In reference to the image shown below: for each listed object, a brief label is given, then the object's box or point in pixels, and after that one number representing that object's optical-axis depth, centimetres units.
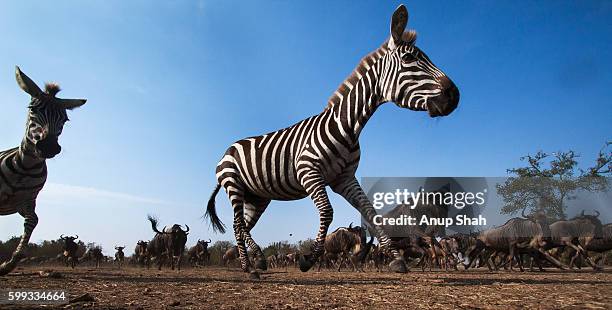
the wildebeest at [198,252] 2492
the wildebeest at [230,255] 2715
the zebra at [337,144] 550
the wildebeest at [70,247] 2286
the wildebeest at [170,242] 1862
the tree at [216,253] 3260
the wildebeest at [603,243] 1602
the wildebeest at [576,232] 1591
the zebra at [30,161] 641
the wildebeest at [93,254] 2498
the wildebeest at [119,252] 2564
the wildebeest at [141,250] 2270
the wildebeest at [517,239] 1574
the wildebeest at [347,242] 1666
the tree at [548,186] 3387
